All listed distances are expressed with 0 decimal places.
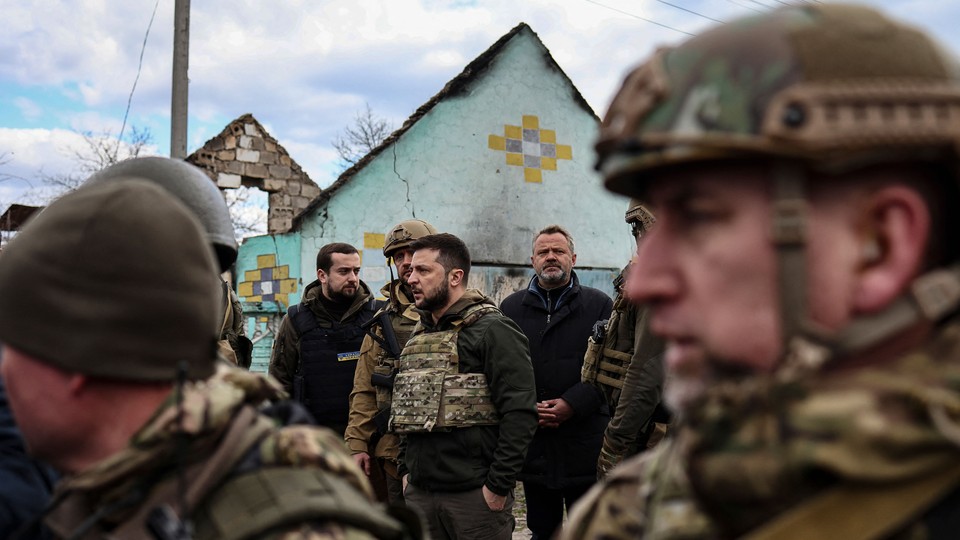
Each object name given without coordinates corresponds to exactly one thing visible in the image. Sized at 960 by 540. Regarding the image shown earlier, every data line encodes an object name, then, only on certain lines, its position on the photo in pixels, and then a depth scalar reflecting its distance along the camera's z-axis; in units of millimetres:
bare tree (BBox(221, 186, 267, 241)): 20462
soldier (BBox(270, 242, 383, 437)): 6004
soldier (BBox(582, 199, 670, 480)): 4215
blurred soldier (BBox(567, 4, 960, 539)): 940
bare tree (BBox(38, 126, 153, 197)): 19953
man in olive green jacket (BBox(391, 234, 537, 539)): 4414
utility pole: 9500
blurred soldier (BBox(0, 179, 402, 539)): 1361
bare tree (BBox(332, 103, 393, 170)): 27891
